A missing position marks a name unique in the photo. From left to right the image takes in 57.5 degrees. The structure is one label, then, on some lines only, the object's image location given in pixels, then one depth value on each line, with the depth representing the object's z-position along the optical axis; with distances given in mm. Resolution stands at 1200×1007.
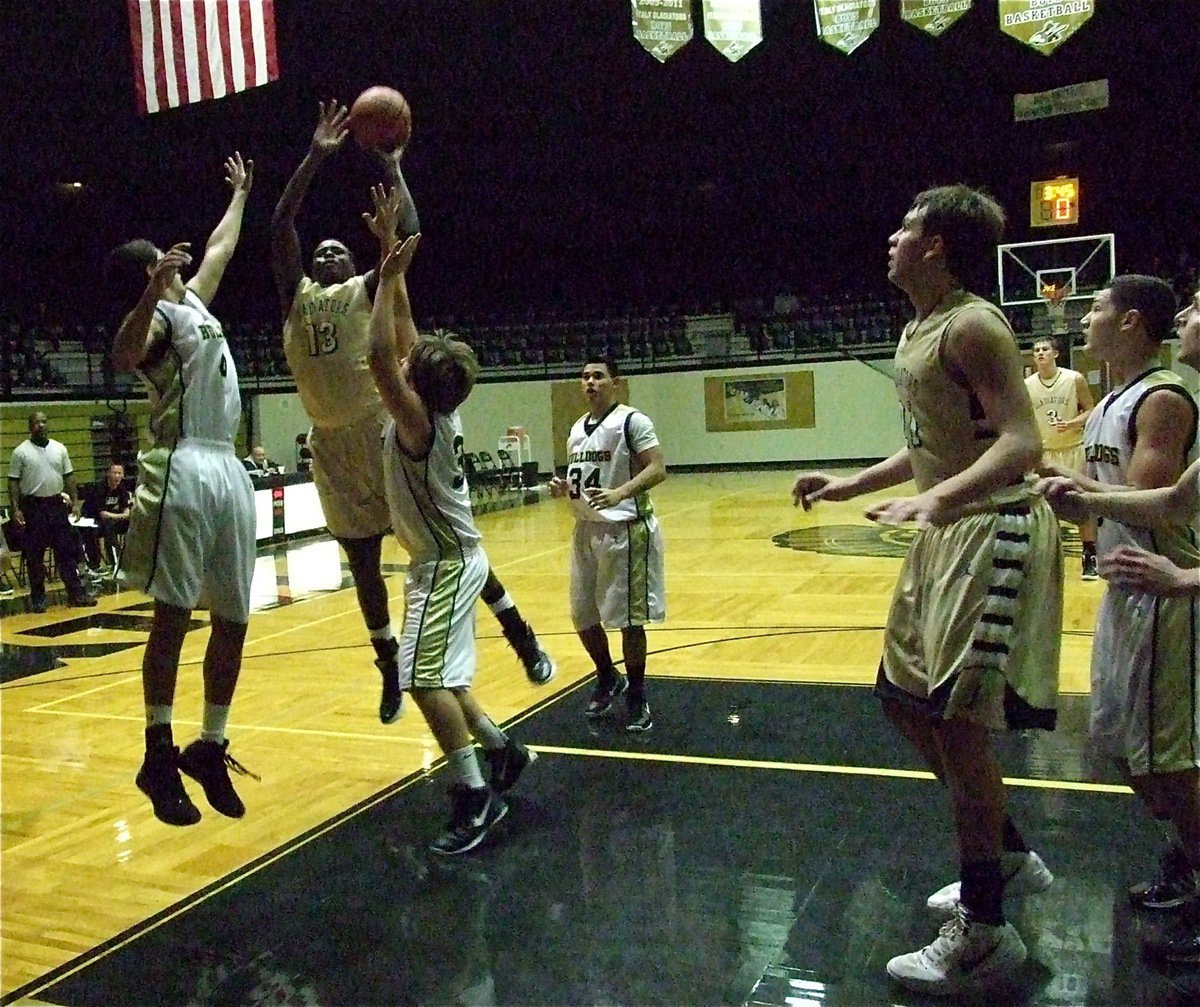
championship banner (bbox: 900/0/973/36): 8664
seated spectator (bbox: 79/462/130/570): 10258
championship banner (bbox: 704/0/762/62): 8633
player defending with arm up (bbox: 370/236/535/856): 3391
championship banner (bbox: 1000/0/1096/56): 8648
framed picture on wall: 21812
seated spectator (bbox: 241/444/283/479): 13375
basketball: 3732
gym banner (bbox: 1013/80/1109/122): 14812
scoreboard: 15297
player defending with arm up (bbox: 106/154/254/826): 2973
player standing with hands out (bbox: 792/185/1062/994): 2311
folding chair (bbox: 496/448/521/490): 17516
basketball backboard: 13492
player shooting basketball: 3562
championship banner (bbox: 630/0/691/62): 8898
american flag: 6457
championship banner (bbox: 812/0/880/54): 8711
